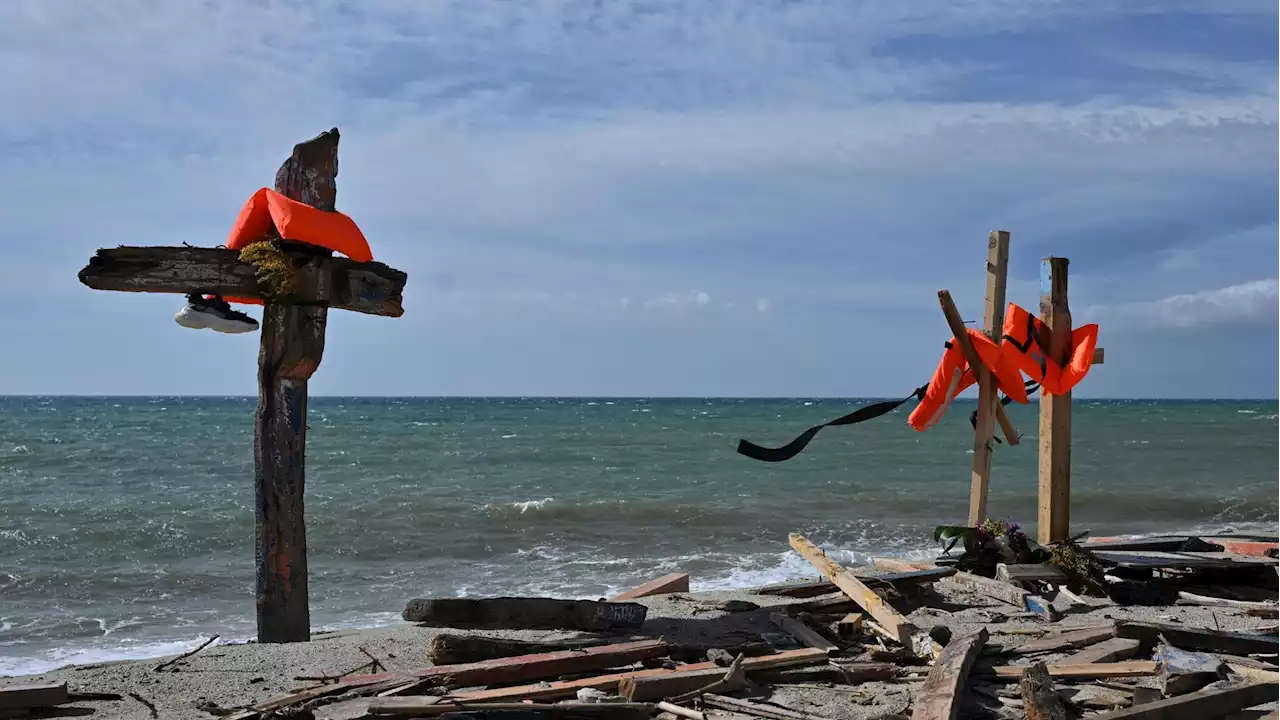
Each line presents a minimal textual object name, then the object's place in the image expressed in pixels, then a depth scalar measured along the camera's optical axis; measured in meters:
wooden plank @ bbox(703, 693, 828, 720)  5.10
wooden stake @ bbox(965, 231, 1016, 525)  9.16
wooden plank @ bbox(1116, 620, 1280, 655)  6.13
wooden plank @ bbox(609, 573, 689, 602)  9.12
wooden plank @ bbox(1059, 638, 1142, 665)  5.96
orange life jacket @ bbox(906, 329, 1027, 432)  9.05
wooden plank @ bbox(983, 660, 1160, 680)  5.57
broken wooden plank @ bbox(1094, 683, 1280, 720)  4.54
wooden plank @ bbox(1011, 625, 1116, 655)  6.33
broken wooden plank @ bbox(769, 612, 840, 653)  6.44
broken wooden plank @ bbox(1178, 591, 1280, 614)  7.50
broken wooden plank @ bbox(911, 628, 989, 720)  4.80
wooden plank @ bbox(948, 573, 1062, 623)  7.60
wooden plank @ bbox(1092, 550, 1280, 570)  8.55
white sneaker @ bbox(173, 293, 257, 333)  6.80
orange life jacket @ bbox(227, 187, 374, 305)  6.68
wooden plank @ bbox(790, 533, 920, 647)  6.47
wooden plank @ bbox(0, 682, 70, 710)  5.38
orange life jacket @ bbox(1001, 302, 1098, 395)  9.02
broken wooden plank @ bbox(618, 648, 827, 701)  5.36
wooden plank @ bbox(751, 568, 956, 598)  8.12
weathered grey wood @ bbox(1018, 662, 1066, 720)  4.71
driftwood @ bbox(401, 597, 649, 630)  7.09
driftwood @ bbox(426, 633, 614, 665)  6.03
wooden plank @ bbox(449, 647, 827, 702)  5.28
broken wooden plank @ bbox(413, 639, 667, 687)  5.62
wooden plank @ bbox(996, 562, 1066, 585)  8.43
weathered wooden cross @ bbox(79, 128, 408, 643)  6.72
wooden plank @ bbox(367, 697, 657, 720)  4.96
